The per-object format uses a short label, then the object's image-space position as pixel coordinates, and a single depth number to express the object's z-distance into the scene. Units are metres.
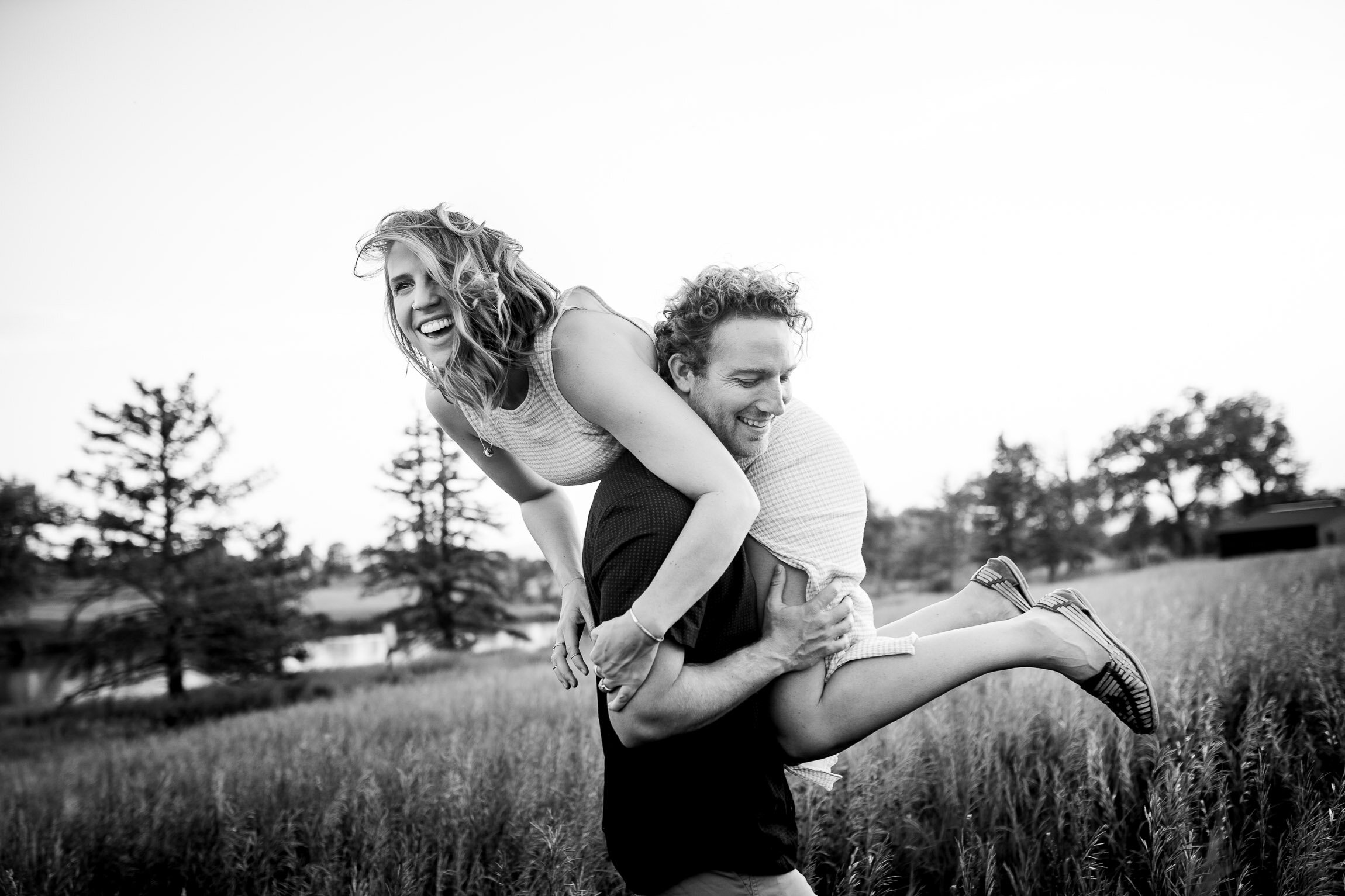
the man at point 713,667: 2.02
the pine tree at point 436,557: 30.80
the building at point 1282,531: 62.95
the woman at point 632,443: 2.00
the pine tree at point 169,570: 26.77
